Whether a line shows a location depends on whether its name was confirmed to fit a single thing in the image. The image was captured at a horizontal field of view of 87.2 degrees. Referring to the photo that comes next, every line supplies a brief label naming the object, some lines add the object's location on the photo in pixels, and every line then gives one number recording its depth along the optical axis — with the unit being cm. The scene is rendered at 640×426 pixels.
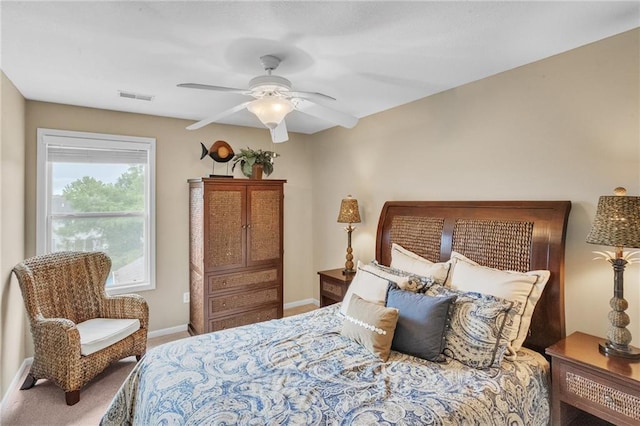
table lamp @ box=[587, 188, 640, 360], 170
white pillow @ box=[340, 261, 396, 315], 234
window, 323
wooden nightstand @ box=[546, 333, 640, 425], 159
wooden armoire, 354
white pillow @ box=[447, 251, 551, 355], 206
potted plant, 385
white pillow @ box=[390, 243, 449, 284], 249
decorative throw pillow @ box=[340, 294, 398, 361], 197
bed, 146
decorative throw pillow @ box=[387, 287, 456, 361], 193
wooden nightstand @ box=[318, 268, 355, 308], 342
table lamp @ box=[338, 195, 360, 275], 368
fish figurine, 380
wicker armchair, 247
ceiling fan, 209
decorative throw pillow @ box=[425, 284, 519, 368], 185
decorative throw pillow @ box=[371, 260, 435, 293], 232
